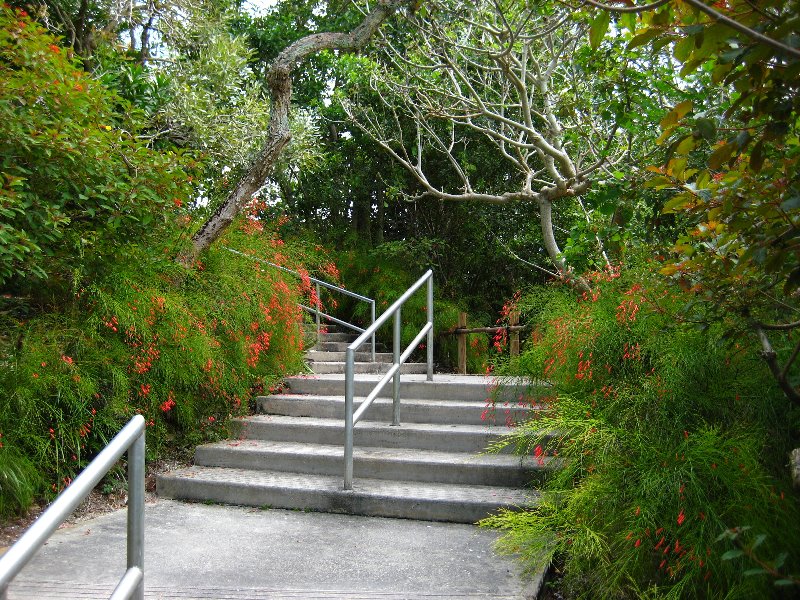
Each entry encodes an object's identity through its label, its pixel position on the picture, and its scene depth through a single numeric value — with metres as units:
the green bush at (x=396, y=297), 9.34
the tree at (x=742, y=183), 1.66
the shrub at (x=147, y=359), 4.09
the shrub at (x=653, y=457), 2.61
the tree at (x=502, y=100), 6.36
